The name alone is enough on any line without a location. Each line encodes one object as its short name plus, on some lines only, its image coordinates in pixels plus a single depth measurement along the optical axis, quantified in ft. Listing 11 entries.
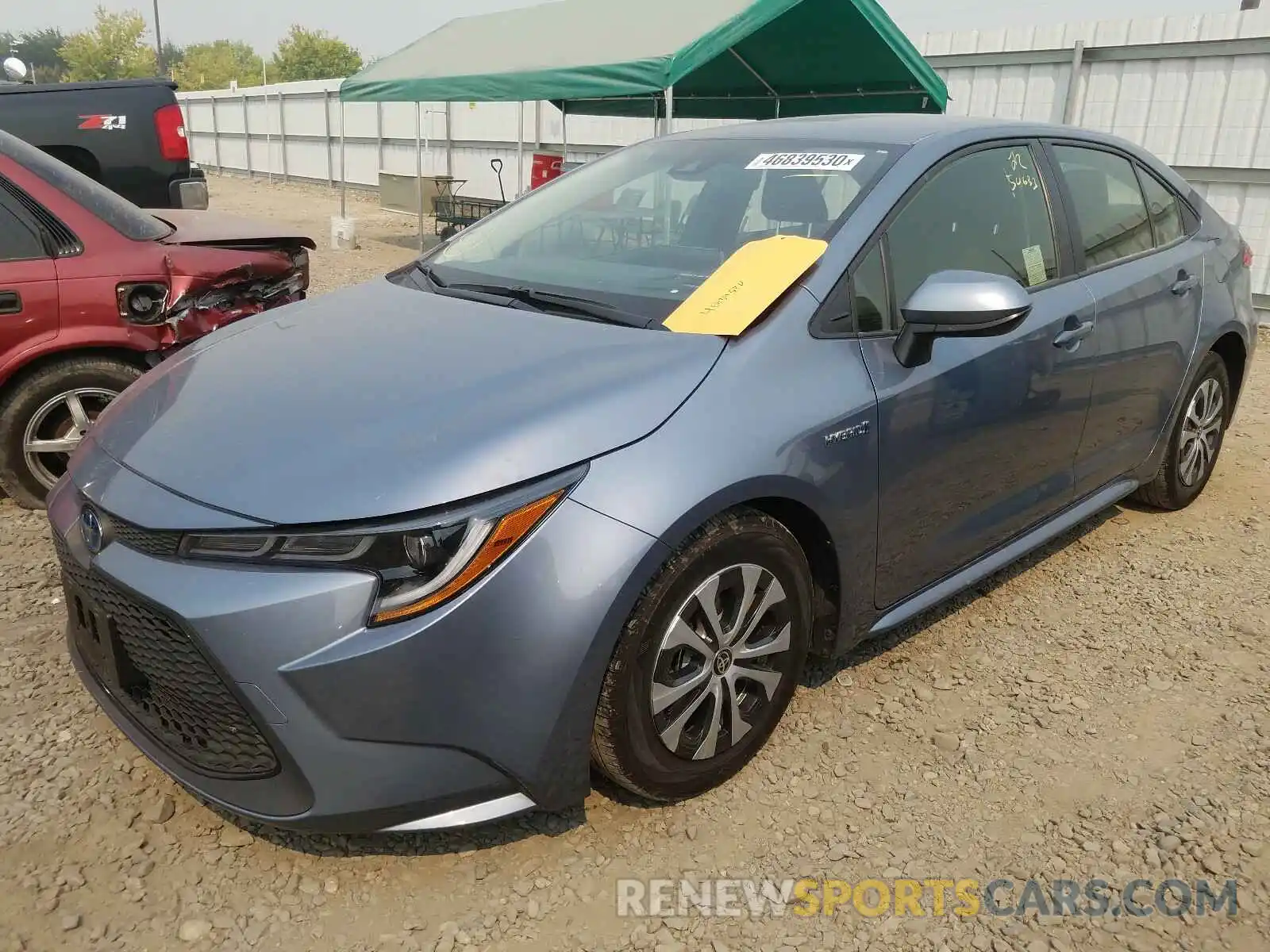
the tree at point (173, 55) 356.14
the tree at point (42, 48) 313.32
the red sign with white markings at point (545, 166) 39.01
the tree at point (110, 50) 239.50
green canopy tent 26.37
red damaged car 12.07
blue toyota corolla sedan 6.12
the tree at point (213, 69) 284.82
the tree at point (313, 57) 294.87
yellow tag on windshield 7.68
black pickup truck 20.98
